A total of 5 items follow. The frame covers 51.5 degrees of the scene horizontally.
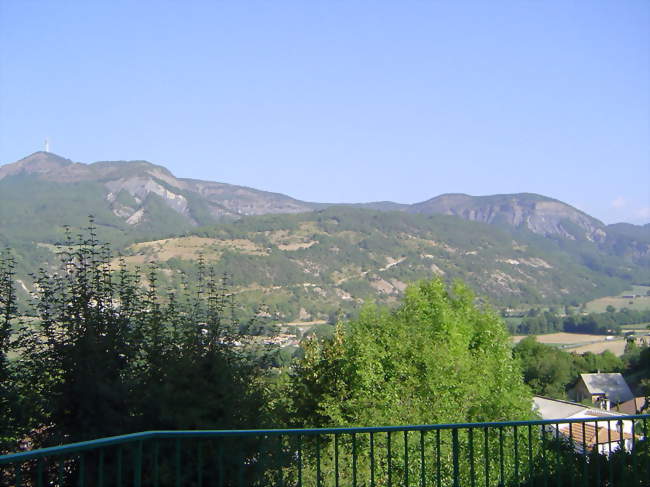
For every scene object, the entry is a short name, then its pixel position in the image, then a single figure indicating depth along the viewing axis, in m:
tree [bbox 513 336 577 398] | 65.75
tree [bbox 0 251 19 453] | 9.34
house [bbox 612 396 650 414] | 56.31
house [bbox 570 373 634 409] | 62.25
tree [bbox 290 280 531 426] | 21.30
